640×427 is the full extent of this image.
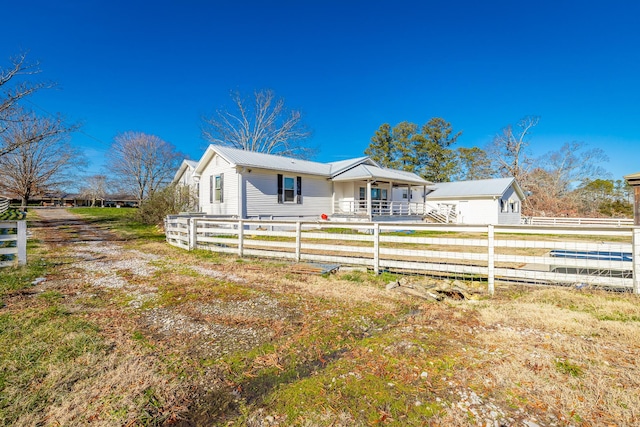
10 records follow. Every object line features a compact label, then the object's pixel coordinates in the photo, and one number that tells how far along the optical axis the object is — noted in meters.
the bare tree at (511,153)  35.82
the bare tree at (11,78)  12.16
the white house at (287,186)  16.69
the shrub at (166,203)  18.72
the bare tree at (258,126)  32.75
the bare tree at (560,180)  34.78
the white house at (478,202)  26.83
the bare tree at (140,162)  37.44
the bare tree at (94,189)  57.34
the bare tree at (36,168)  25.55
